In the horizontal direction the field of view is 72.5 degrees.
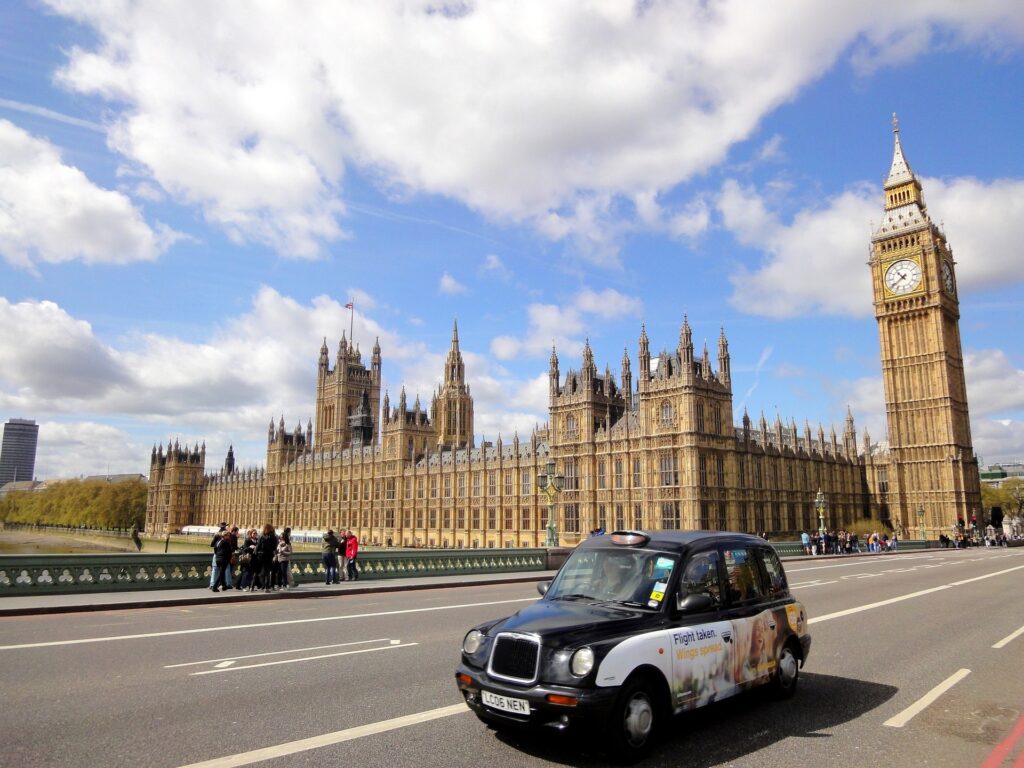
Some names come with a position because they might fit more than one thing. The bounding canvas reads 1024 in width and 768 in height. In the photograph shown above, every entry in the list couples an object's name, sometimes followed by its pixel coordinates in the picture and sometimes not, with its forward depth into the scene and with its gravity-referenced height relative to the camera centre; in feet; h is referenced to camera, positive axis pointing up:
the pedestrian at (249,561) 66.13 -4.76
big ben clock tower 254.47 +51.24
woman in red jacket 79.25 -4.92
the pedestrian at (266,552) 66.03 -3.96
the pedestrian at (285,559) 69.46 -4.83
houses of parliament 193.06 +17.06
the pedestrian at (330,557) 74.28 -5.03
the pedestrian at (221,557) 64.44 -4.30
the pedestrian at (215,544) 64.39 -3.13
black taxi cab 19.33 -4.06
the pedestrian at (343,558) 80.79 -5.67
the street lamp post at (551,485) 100.89 +3.14
